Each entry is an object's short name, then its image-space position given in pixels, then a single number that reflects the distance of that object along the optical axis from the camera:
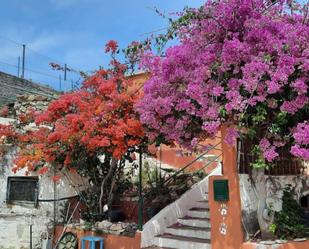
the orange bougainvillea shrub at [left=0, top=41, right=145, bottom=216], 8.38
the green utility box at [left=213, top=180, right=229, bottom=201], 7.13
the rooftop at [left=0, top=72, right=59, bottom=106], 17.62
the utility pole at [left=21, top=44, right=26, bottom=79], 19.93
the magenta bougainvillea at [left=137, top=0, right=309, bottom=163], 5.89
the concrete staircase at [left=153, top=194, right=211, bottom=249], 8.19
